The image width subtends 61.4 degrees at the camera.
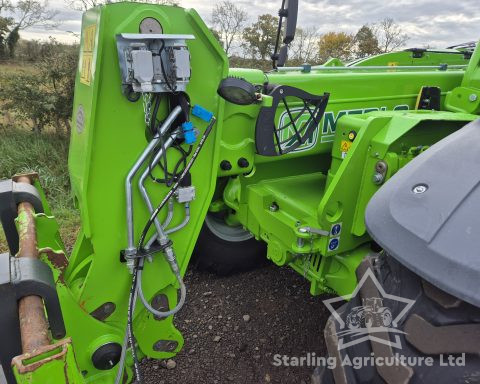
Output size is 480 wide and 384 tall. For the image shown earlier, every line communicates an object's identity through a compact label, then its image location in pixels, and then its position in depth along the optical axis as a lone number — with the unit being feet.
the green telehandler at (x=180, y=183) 3.43
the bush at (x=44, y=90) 21.02
